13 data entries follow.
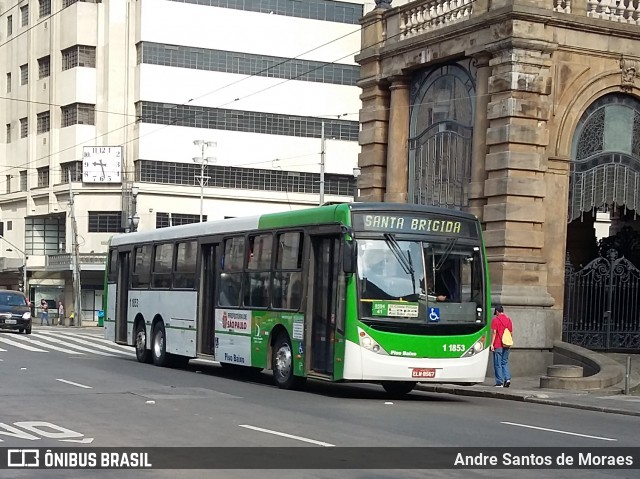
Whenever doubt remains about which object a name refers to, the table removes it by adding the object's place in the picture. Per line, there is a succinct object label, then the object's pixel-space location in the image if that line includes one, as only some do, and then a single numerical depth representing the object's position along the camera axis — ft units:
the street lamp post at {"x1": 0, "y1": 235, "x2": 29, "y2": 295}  245.86
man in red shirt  78.28
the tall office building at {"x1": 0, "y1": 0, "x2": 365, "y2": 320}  224.53
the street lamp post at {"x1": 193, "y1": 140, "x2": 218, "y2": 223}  218.01
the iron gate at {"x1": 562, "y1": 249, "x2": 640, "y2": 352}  91.61
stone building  84.89
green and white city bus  64.95
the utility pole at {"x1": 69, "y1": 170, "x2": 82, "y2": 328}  220.43
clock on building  226.58
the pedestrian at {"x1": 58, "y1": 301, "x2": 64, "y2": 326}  240.28
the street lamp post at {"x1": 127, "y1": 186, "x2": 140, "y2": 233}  181.06
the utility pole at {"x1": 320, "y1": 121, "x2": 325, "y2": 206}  195.27
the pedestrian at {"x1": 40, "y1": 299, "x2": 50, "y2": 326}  235.40
